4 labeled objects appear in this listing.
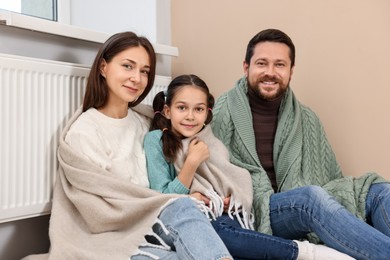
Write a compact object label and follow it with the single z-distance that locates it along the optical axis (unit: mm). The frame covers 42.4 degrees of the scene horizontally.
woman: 1312
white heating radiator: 1471
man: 1621
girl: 1542
